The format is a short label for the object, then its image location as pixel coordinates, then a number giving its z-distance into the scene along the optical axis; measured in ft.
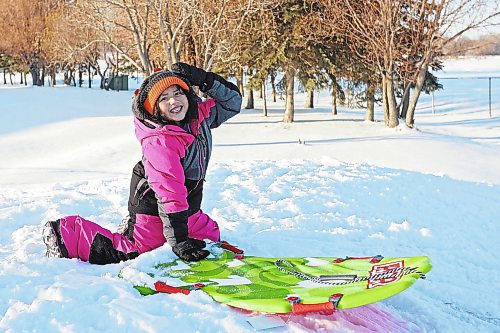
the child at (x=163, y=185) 12.03
